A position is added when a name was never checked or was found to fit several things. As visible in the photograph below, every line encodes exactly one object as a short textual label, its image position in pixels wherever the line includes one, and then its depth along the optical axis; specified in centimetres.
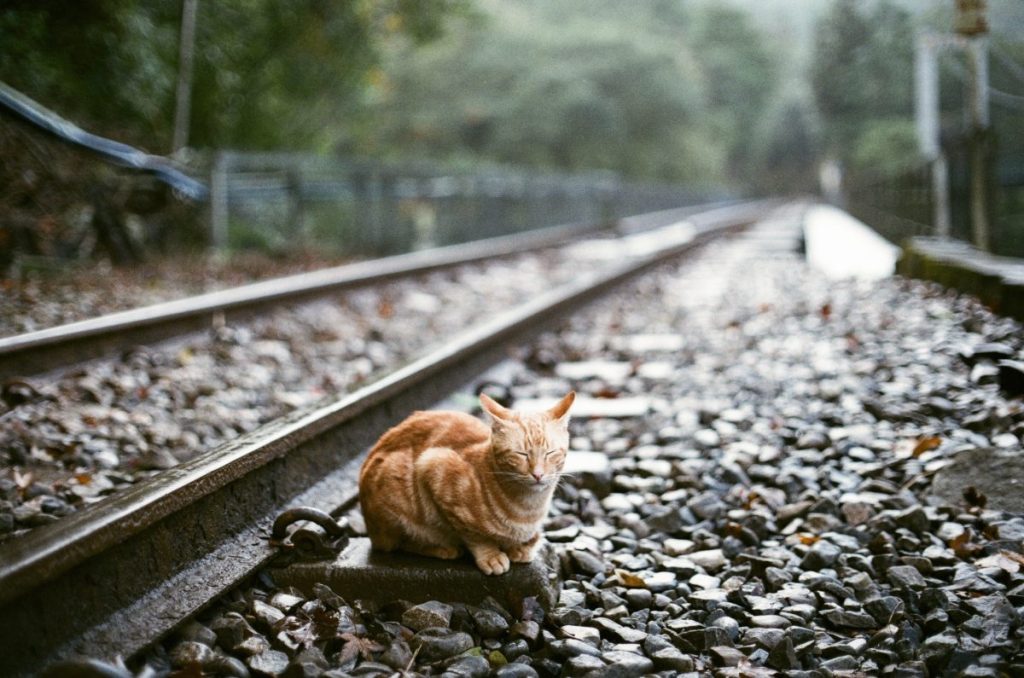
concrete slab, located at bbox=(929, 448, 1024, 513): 322
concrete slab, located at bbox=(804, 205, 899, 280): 1081
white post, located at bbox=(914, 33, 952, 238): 1060
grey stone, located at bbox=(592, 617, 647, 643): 249
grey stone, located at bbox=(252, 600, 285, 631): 240
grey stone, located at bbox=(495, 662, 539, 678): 228
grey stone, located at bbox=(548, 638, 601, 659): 239
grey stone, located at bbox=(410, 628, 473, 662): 237
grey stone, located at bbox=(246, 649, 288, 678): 219
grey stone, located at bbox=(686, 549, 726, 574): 298
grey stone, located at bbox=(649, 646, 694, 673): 235
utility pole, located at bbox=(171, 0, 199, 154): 979
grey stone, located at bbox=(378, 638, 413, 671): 229
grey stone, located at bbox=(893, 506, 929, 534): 311
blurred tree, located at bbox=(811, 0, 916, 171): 1348
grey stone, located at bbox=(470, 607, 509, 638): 250
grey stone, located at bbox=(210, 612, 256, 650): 229
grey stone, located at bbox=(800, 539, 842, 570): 294
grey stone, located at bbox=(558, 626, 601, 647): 247
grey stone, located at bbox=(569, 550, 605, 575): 291
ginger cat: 256
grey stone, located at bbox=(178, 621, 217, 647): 226
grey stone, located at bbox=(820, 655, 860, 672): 234
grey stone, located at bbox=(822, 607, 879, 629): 257
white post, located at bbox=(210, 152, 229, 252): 1227
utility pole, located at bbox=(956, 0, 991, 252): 840
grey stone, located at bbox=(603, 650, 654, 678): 231
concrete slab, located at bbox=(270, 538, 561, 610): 263
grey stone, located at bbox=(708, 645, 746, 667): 238
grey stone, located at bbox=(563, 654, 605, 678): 230
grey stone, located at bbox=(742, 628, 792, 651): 244
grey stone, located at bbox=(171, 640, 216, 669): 216
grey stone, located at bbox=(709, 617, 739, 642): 251
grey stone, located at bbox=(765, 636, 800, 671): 237
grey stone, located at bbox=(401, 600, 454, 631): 249
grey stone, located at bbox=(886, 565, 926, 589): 273
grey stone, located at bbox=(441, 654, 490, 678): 226
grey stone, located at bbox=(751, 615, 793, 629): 256
